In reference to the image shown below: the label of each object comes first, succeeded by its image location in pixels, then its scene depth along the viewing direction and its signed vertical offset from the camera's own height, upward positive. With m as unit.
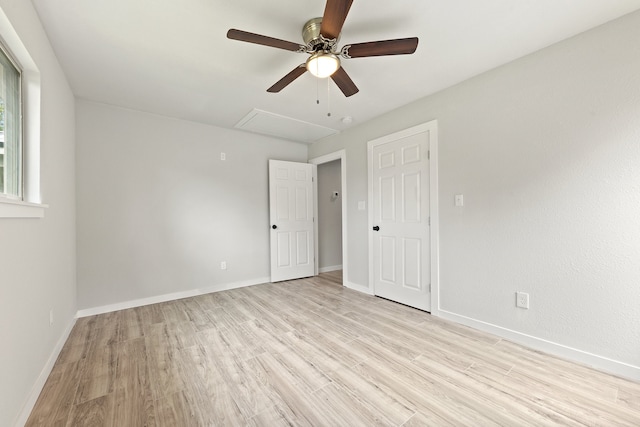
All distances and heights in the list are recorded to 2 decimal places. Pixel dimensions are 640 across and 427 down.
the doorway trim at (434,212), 2.81 +0.00
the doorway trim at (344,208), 3.99 +0.09
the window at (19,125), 1.45 +0.58
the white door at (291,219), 4.25 -0.08
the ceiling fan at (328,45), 1.45 +1.07
